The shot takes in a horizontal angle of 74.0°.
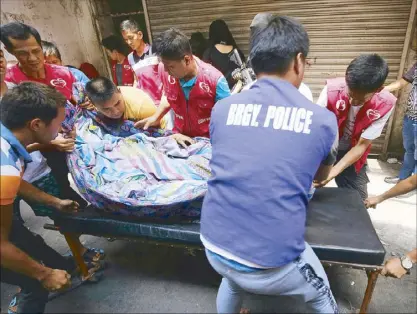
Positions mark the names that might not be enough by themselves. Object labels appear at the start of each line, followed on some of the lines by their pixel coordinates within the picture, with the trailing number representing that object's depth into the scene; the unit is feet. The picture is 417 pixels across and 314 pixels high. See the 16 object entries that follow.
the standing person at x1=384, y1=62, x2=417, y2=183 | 8.93
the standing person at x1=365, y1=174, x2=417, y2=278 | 4.84
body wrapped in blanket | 6.09
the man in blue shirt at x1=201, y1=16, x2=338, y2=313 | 3.43
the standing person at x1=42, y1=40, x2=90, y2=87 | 9.89
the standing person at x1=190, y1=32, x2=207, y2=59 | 13.26
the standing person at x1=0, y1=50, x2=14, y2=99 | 6.84
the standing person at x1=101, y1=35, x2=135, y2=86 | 12.85
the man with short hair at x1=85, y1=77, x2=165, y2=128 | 7.50
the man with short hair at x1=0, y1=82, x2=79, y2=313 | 4.22
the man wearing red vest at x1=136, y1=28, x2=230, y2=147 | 6.93
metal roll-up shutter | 11.14
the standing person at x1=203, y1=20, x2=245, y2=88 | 12.09
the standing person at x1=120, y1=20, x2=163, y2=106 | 10.25
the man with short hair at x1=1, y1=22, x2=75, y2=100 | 7.09
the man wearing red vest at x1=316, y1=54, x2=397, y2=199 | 5.62
